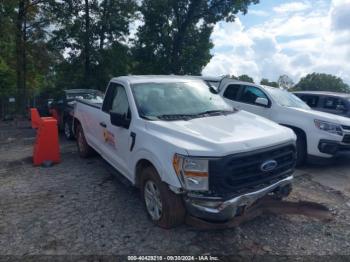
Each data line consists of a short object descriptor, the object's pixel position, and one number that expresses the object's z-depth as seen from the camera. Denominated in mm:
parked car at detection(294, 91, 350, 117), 9680
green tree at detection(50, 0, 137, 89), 18750
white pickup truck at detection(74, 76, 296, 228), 3533
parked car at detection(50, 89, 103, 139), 10391
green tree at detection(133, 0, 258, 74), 24000
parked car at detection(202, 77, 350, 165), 6812
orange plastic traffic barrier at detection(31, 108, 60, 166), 7234
